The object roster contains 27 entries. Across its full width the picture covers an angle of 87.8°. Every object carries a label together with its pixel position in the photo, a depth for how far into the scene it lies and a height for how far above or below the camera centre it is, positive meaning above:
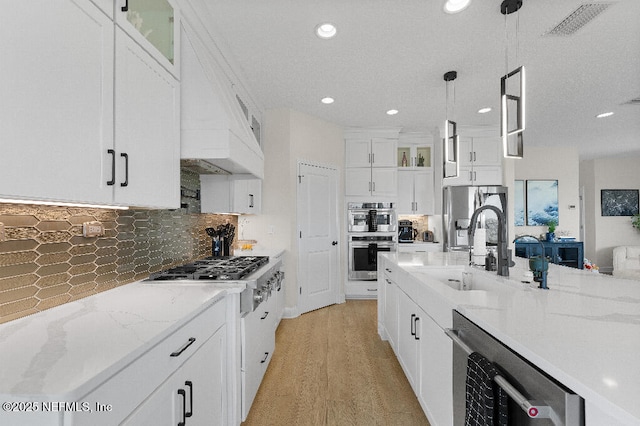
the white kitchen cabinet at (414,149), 5.61 +1.17
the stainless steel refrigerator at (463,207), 5.09 +0.17
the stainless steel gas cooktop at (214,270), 2.08 -0.35
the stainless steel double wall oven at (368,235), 5.19 -0.26
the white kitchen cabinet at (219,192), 3.01 +0.24
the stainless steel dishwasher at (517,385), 0.80 -0.48
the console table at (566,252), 6.30 -0.65
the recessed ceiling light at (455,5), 2.25 +1.46
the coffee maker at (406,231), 5.62 -0.22
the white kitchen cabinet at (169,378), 0.90 -0.55
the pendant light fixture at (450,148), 2.86 +0.63
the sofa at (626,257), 6.96 -0.84
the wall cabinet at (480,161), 5.28 +0.91
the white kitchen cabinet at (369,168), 5.31 +0.81
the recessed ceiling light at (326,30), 2.55 +1.48
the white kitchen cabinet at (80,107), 0.95 +0.40
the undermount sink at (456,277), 2.39 -0.43
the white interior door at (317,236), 4.54 -0.26
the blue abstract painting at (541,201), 6.92 +0.35
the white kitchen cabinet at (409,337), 2.13 -0.85
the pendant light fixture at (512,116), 1.86 +0.61
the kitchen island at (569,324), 0.72 -0.35
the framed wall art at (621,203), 7.78 +0.35
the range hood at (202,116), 1.98 +0.62
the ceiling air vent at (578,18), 2.32 +1.47
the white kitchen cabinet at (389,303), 2.85 -0.81
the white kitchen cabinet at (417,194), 5.55 +0.40
